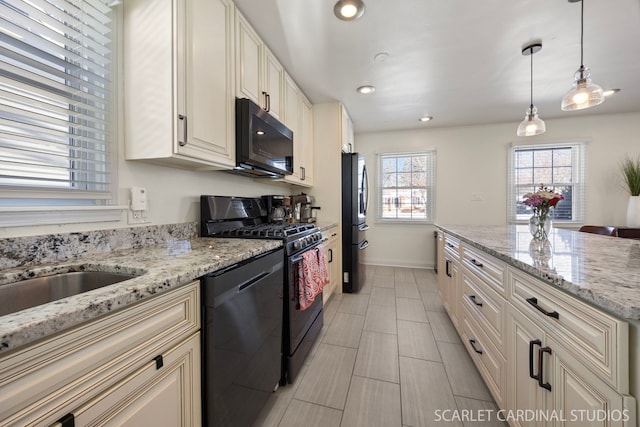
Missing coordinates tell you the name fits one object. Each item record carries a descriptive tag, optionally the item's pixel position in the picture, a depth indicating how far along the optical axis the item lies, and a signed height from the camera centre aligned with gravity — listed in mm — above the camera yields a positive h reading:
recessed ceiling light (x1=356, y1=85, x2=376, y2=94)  2809 +1372
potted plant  3434 +234
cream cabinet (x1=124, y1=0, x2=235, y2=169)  1188 +643
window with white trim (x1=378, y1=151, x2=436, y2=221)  4414 +405
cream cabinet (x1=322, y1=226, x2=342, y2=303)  2661 -598
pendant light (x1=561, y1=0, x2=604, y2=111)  1711 +808
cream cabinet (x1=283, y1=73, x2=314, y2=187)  2471 +879
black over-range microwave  1638 +499
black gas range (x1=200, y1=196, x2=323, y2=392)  1519 -269
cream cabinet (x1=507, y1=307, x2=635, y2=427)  627 -552
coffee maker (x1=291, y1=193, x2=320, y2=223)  2806 +8
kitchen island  601 -385
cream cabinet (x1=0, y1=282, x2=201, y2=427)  459 -375
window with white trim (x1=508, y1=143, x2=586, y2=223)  3863 +523
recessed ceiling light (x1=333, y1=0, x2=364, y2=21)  1608 +1326
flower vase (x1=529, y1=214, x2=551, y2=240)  1526 -111
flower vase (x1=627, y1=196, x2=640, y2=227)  3428 -45
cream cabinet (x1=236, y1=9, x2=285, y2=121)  1684 +1056
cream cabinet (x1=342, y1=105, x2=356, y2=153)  3270 +1094
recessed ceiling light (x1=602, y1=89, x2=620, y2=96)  2918 +1377
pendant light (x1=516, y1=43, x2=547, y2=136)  2391 +806
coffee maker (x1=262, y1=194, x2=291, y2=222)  2430 +27
